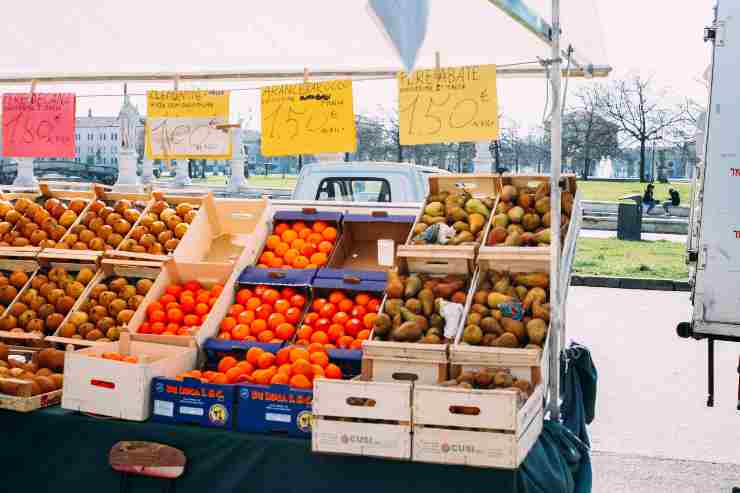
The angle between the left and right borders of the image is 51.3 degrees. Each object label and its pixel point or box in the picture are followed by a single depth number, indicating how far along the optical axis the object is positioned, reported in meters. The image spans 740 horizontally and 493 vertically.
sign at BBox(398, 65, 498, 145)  4.18
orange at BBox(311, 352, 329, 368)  3.79
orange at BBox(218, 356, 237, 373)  3.86
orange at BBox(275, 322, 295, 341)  4.18
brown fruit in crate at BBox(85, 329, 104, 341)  4.39
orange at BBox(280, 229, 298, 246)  4.84
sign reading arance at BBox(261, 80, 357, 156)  4.89
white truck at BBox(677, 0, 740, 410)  4.54
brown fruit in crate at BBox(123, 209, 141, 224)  5.23
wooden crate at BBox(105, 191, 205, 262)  4.69
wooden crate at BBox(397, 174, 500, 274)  3.95
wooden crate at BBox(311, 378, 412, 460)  3.04
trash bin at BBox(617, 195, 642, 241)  19.73
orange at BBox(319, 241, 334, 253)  4.77
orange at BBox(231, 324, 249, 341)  4.18
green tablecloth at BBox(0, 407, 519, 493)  3.16
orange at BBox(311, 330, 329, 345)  4.07
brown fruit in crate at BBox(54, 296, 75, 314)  4.62
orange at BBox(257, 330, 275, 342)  4.16
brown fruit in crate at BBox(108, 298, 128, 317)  4.51
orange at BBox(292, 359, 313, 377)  3.60
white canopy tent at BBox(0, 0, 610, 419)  4.11
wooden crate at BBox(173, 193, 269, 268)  4.85
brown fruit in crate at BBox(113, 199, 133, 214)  5.30
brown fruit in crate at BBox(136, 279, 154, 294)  4.62
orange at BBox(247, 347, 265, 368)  3.89
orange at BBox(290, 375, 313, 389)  3.53
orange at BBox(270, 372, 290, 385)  3.55
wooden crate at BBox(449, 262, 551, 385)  3.34
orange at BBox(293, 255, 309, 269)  4.64
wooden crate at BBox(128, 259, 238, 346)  4.11
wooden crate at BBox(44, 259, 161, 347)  4.64
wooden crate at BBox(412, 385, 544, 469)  2.92
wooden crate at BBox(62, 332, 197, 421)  3.51
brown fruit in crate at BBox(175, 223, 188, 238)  4.96
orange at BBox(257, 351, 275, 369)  3.83
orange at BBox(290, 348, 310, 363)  3.82
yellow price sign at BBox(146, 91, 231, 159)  5.41
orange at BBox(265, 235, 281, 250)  4.83
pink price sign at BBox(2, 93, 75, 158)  5.67
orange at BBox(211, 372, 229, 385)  3.63
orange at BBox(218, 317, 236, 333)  4.27
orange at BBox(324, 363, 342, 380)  3.73
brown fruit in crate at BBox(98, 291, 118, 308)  4.58
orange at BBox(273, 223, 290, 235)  4.96
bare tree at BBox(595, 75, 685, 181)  34.62
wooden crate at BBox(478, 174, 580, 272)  3.81
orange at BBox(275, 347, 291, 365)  3.88
